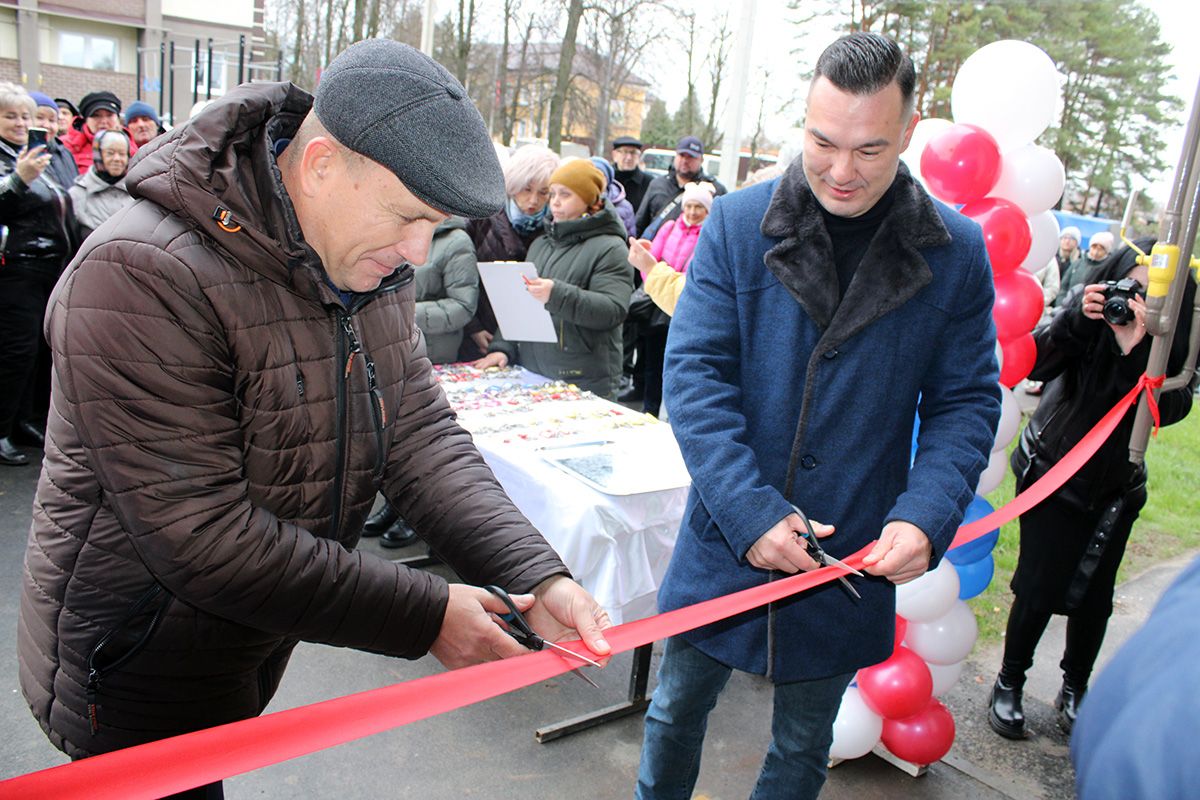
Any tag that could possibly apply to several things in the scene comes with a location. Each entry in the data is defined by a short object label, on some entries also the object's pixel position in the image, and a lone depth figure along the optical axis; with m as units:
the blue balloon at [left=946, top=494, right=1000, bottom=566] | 2.93
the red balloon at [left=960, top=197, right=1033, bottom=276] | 2.76
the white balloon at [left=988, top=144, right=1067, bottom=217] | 2.84
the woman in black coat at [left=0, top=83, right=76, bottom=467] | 4.91
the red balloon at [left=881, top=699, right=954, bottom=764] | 2.90
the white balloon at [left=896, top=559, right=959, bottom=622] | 2.80
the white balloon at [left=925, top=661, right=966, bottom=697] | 3.03
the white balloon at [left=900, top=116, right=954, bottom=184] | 2.89
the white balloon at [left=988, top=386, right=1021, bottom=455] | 3.04
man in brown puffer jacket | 1.21
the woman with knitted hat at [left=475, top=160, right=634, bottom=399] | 4.09
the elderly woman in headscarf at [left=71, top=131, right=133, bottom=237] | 5.30
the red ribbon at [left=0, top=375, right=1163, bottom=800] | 1.11
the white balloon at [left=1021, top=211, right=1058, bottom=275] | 3.03
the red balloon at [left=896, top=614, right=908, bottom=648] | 2.92
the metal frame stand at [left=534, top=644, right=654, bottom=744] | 3.13
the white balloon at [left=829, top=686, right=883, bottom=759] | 2.86
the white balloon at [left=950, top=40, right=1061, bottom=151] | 2.82
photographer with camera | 2.93
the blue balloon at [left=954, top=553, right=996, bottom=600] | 3.07
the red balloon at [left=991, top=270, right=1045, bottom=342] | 2.86
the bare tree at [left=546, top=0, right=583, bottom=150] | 21.56
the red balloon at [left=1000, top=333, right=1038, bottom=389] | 2.98
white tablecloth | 2.89
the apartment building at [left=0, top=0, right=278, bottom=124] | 28.75
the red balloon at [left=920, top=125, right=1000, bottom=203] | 2.75
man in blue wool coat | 1.77
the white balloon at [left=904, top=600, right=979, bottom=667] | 2.91
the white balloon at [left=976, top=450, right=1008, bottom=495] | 3.02
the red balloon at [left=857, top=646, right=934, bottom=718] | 2.79
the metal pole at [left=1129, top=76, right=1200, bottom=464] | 2.70
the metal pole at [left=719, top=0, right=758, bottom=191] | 9.05
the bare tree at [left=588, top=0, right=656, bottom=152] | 24.86
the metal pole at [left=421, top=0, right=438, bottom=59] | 15.93
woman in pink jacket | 5.00
